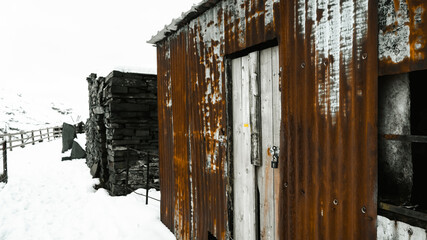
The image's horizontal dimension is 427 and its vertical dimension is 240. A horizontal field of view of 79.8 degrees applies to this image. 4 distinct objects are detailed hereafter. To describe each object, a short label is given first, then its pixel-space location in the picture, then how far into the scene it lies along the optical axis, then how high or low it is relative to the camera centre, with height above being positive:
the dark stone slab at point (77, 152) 13.58 -1.75
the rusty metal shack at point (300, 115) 1.64 +0.00
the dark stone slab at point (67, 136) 15.53 -1.04
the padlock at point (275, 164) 2.47 -0.47
